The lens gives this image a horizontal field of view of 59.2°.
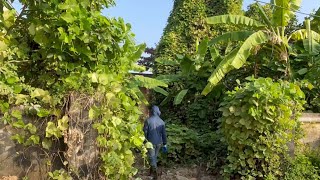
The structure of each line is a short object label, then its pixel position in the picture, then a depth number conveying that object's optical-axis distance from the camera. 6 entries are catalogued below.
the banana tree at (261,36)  6.84
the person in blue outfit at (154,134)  5.82
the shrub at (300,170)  5.27
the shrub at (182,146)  6.66
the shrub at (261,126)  5.21
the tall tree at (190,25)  10.34
